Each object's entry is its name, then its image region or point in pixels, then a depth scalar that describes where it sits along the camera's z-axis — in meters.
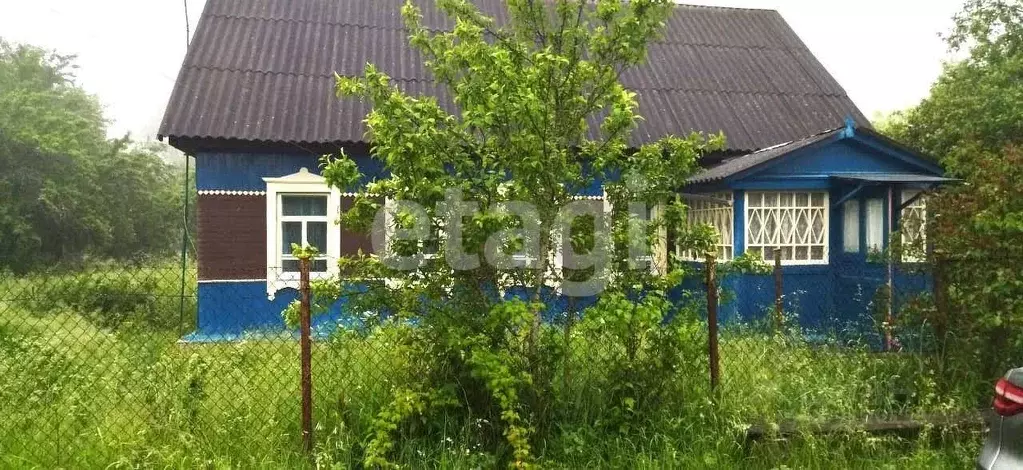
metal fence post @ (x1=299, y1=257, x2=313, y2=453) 3.91
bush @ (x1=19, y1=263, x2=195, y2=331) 5.49
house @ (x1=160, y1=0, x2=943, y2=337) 8.77
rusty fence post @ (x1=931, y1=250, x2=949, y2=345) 4.97
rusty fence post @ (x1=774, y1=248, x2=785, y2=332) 7.19
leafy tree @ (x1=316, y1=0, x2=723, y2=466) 3.76
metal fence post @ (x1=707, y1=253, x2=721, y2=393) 4.39
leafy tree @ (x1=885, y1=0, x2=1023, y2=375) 4.63
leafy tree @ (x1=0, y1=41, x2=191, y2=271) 20.91
